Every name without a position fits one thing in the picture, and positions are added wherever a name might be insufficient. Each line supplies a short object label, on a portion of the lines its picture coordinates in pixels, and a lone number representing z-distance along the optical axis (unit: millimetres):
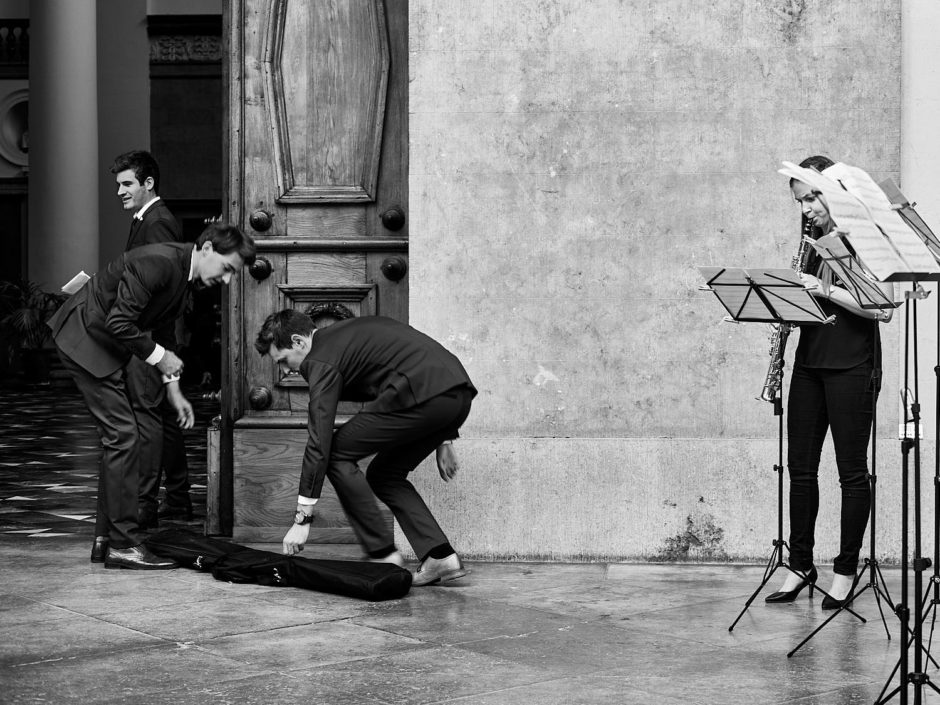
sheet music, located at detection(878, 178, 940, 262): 4387
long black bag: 5992
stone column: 22250
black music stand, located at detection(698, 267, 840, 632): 5223
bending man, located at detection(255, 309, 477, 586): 6254
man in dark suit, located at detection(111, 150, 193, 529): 7459
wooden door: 7457
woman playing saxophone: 5781
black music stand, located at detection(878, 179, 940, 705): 4188
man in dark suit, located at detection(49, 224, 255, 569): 6570
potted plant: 20906
